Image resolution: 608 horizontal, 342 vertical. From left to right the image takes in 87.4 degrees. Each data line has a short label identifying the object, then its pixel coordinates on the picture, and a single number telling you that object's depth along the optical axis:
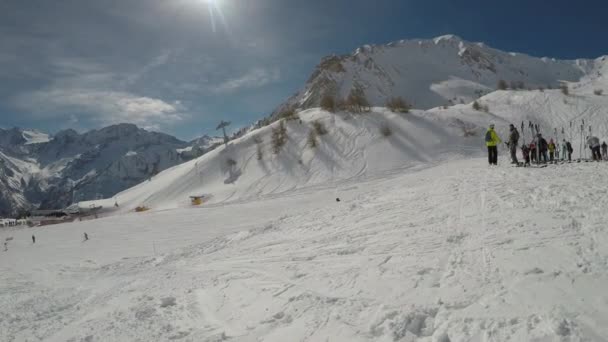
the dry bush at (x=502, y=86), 41.28
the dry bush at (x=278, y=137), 29.88
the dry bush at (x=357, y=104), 33.03
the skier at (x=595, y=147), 14.79
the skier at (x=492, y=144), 13.98
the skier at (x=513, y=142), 13.74
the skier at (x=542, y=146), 14.73
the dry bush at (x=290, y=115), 34.84
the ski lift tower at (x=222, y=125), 38.66
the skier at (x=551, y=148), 16.00
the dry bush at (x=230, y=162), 30.64
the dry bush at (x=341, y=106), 33.97
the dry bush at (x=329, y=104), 34.67
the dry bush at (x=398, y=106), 31.58
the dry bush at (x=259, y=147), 29.84
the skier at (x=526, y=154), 13.55
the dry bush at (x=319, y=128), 30.22
